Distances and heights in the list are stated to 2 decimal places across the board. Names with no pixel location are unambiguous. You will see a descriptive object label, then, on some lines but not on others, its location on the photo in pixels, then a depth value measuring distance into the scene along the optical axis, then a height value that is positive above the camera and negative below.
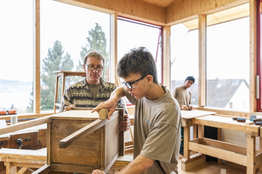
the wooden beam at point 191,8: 3.84 +1.68
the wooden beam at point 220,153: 2.59 -0.94
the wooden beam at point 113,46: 4.18 +0.87
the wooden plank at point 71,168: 1.10 -0.45
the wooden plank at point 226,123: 2.41 -0.49
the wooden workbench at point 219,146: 2.49 -0.91
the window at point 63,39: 3.39 +0.88
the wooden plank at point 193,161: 3.18 -1.23
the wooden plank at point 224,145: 2.98 -0.94
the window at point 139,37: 4.45 +1.20
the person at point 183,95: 3.87 -0.16
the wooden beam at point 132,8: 3.84 +1.68
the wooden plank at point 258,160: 2.54 -0.94
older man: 1.87 -0.02
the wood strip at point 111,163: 1.11 -0.46
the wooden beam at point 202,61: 4.25 +0.56
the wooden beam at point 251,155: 2.48 -0.85
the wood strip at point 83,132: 0.71 -0.18
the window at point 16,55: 3.04 +0.51
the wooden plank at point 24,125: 0.90 -0.18
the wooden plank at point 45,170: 1.04 -0.44
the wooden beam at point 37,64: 3.24 +0.38
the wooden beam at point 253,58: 3.43 +0.50
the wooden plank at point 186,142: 3.24 -0.90
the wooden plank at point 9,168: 1.45 -0.60
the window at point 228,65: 3.68 +0.43
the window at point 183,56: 4.48 +0.74
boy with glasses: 1.00 -0.15
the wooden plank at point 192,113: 3.13 -0.45
